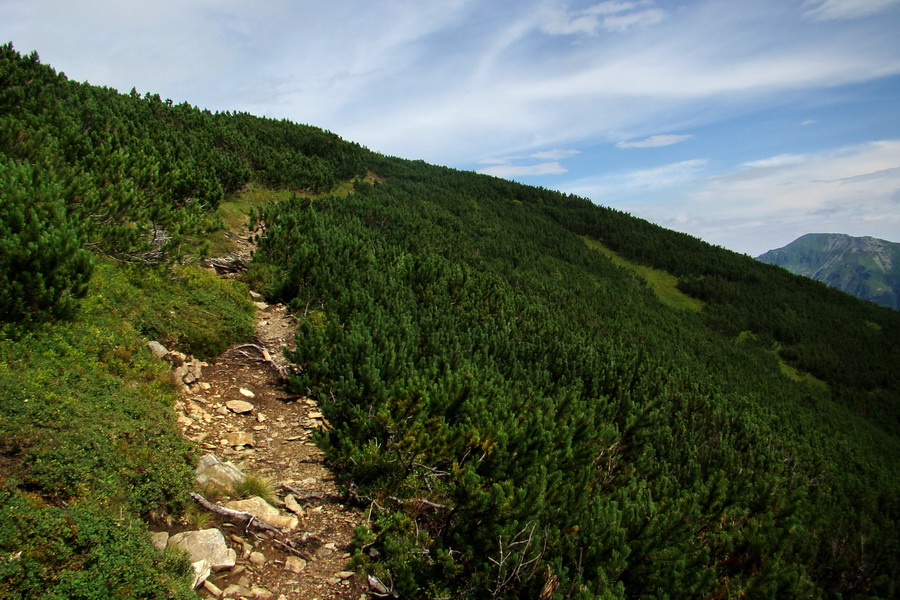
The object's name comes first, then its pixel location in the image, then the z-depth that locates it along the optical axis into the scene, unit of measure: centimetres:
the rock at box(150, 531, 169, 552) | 326
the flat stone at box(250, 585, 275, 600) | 335
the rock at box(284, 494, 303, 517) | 442
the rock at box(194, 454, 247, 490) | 421
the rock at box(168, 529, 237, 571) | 339
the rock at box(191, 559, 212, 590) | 314
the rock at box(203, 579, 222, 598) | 319
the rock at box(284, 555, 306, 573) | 375
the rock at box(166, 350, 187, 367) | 590
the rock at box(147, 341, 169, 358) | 571
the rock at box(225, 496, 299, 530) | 409
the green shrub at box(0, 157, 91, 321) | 452
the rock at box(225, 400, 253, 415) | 577
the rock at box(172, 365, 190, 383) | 556
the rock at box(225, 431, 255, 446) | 519
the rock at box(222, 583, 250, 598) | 326
